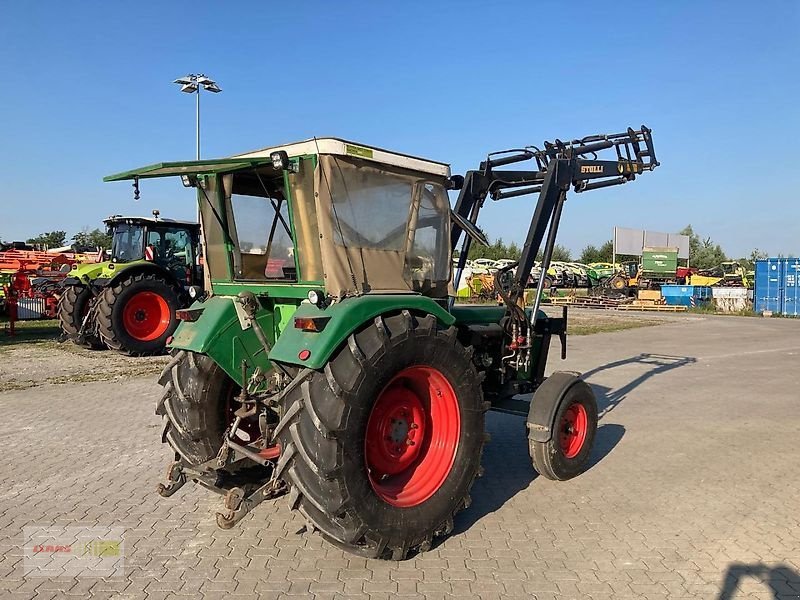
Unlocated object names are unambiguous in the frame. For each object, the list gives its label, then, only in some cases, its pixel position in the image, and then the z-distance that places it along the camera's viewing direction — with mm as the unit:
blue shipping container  27312
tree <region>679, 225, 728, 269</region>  59688
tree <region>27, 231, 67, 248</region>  51969
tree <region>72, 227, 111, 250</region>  48128
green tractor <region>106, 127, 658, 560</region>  3426
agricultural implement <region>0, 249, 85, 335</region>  15305
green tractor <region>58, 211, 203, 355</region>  11797
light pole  16984
